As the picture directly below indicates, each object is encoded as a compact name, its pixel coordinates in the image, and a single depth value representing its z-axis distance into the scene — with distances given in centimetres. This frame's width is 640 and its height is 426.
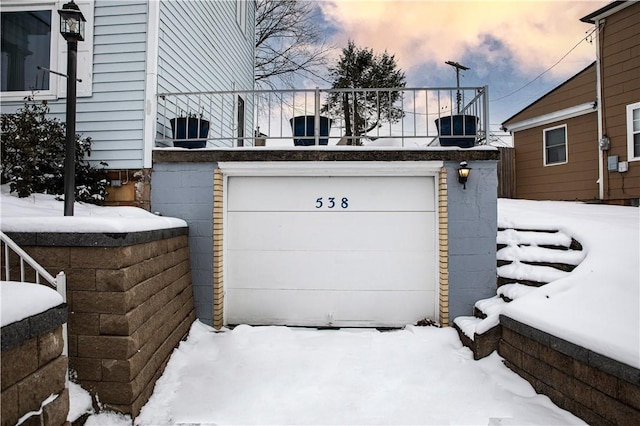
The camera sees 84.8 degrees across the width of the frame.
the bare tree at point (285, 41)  1421
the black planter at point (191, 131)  452
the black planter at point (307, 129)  467
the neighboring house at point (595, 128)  728
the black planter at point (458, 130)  446
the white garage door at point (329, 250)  458
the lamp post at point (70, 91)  335
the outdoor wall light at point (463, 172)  430
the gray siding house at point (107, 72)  450
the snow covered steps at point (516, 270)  356
